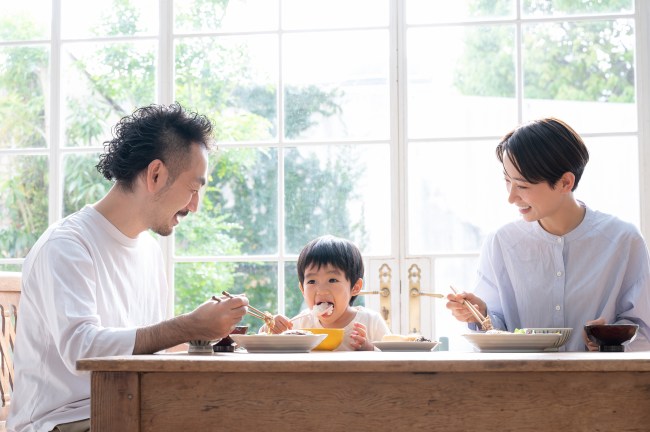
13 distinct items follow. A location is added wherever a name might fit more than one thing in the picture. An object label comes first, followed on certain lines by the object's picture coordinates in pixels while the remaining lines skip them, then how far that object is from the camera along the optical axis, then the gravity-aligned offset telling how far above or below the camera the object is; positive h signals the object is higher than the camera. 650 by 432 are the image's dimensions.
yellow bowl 2.24 -0.22
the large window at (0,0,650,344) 3.82 +0.56
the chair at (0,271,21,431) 2.61 -0.22
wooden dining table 1.60 -0.26
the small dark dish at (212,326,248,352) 2.14 -0.22
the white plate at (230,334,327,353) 2.00 -0.20
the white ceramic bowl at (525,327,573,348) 2.07 -0.20
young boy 2.96 -0.13
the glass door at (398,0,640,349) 3.79 +0.55
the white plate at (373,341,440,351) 2.18 -0.23
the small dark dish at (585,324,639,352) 2.04 -0.20
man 2.05 -0.08
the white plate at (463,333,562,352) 1.99 -0.20
